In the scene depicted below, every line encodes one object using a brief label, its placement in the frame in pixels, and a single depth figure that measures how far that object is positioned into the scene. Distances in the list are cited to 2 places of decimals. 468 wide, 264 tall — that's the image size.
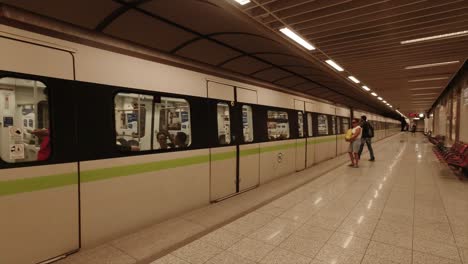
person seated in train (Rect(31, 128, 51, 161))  2.42
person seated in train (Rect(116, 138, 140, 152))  3.12
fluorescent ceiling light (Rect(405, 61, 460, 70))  6.41
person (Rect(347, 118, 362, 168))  7.78
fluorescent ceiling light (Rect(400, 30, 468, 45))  4.40
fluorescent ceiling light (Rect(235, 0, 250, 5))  3.21
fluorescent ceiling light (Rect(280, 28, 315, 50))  4.25
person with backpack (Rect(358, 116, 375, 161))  9.02
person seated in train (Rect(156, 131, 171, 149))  3.68
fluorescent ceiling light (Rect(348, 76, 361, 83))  7.96
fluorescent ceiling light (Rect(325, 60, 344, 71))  6.15
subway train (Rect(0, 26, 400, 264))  2.26
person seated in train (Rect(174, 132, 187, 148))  3.81
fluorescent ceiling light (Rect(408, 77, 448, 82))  8.68
